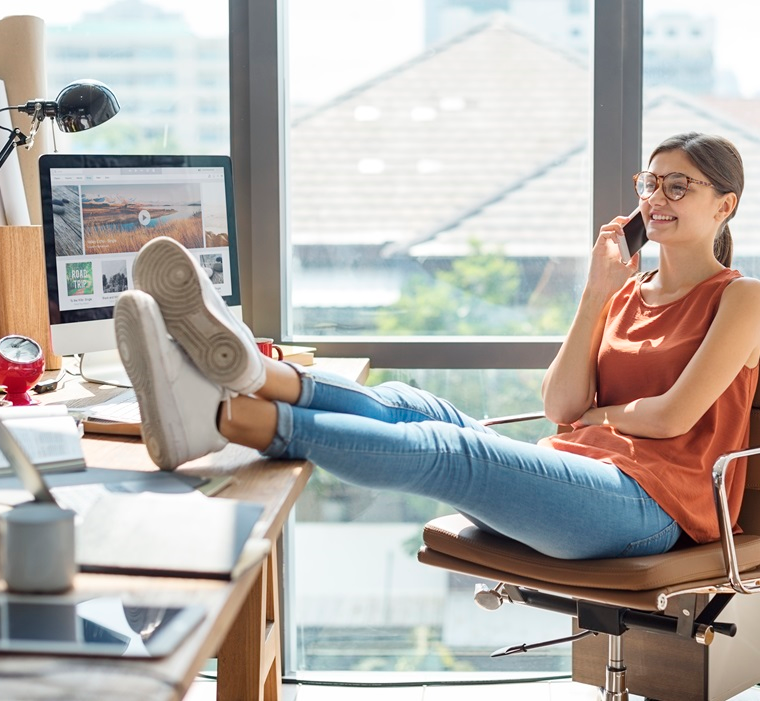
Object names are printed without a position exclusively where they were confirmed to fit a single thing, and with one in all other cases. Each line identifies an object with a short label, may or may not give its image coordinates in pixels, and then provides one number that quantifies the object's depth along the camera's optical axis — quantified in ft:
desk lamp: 7.34
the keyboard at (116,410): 6.02
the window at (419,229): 8.80
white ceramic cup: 3.31
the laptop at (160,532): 3.59
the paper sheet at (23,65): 8.20
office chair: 6.05
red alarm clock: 6.52
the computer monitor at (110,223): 7.01
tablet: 2.93
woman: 4.94
